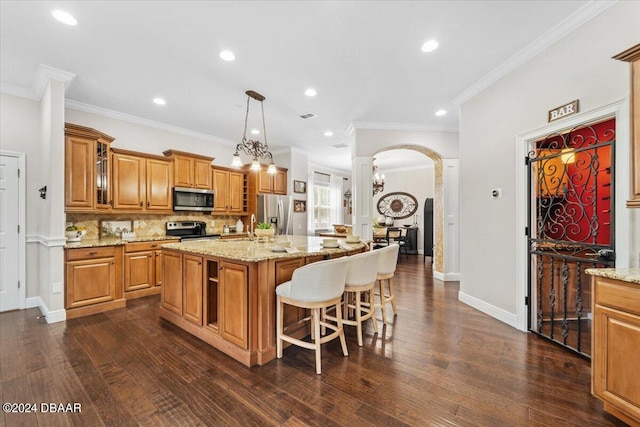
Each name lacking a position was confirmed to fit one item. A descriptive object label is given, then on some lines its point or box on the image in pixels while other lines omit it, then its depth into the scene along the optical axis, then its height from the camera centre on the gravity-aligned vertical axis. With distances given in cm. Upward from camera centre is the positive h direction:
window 845 +33
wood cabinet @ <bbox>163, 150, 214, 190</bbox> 488 +80
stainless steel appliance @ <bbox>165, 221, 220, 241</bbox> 498 -36
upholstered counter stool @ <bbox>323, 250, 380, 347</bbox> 259 -63
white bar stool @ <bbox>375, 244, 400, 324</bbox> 310 -64
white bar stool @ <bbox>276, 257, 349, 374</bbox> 214 -66
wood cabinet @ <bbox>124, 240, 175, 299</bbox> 396 -88
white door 349 -31
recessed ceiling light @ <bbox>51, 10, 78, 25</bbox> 230 +170
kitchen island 230 -77
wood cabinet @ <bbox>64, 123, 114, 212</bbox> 351 +58
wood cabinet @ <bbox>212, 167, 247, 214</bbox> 557 +44
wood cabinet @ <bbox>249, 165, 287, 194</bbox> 604 +70
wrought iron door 255 -23
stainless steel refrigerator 591 +1
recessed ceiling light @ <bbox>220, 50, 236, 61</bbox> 281 +166
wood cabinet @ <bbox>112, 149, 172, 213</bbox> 423 +49
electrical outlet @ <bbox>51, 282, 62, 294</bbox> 318 -91
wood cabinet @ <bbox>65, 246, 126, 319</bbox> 332 -90
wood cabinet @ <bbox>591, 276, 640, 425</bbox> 152 -81
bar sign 240 +94
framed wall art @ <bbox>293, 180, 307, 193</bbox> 680 +64
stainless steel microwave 488 +23
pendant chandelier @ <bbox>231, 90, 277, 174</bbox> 359 +88
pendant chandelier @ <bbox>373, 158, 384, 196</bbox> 692 +78
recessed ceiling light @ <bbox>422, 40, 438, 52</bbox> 268 +169
